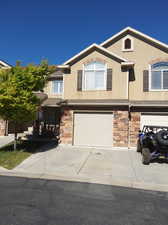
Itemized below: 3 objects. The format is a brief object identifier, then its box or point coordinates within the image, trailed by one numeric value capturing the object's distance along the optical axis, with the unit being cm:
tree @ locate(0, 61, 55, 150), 985
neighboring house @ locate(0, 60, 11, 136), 1609
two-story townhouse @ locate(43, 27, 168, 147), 1253
